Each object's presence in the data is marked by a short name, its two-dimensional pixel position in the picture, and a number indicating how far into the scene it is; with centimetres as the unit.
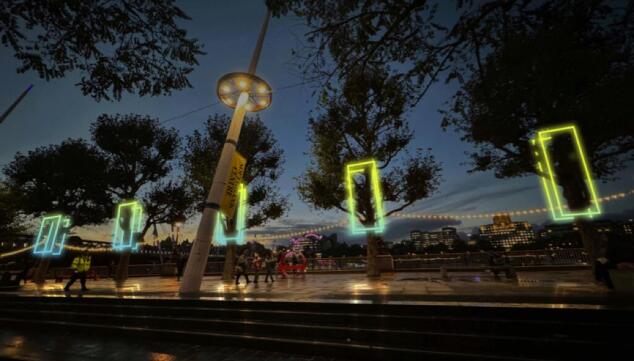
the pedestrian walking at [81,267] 1281
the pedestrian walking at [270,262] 1598
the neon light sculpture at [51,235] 1816
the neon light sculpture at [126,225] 1508
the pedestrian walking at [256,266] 1445
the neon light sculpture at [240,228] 1245
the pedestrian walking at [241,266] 1483
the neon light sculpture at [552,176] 873
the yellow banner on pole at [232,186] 1097
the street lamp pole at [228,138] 1018
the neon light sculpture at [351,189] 1313
